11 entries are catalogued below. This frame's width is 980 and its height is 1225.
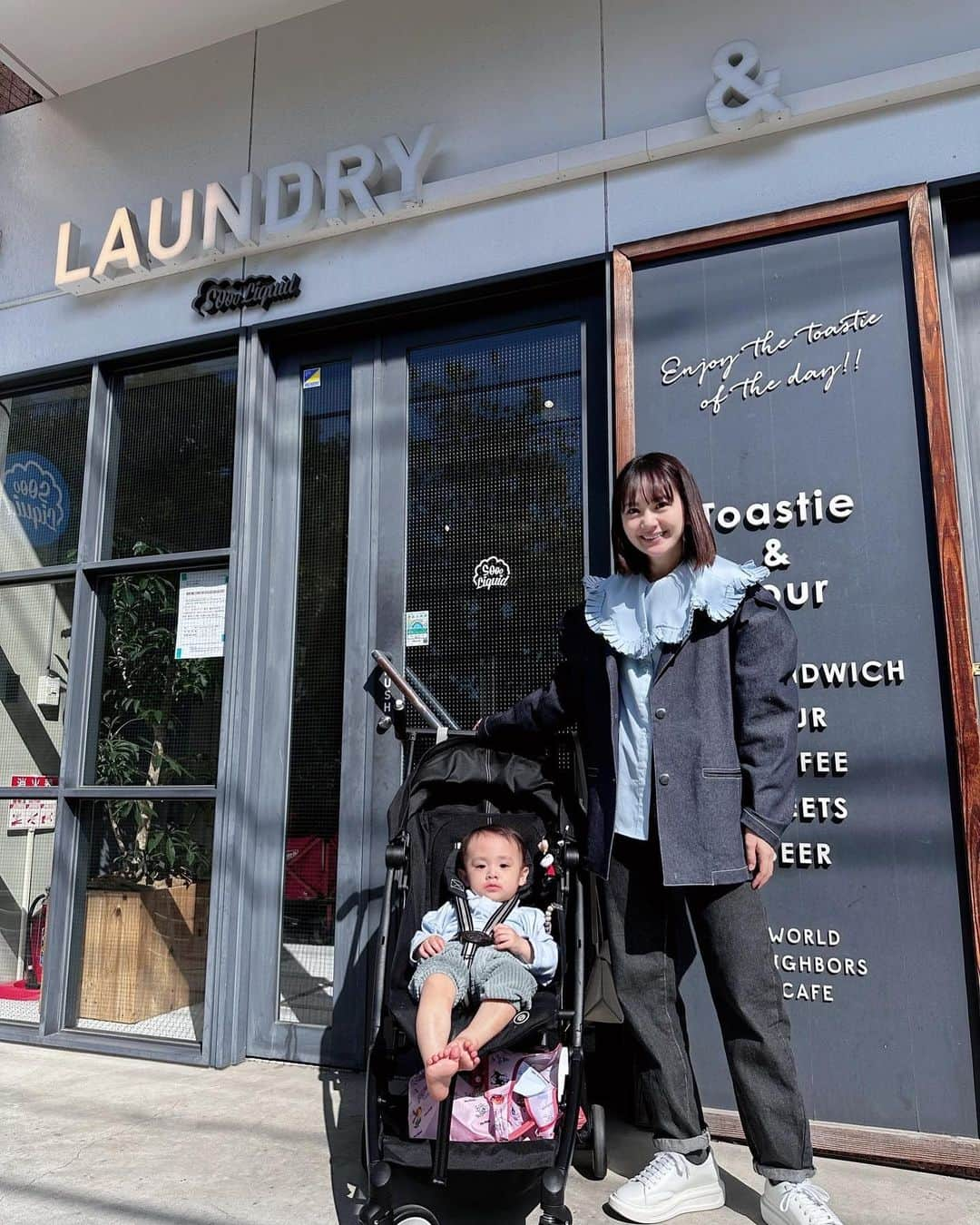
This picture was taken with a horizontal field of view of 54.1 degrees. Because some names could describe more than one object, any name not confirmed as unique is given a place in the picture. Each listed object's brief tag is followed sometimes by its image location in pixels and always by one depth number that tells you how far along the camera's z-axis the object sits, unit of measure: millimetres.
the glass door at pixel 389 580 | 3574
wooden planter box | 3811
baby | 2184
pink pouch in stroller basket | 2303
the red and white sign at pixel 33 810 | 4199
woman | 2363
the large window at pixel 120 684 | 3904
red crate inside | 3691
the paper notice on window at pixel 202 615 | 3973
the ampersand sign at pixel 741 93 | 3256
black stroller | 2160
